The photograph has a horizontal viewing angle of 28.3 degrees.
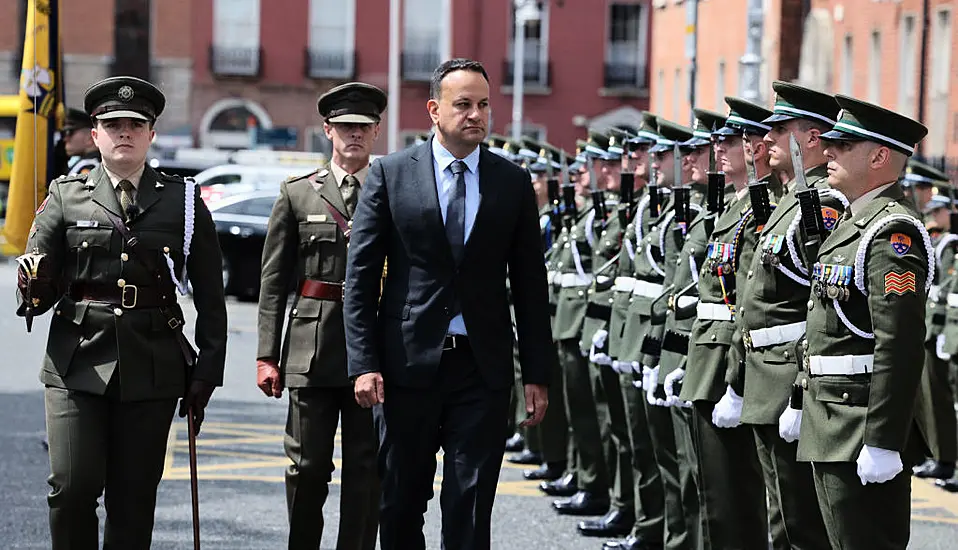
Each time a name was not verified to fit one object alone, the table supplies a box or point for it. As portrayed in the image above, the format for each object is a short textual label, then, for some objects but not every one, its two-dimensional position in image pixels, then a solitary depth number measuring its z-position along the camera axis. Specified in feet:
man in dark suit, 21.26
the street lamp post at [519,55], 149.07
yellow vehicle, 128.98
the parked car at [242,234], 88.33
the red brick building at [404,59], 179.22
